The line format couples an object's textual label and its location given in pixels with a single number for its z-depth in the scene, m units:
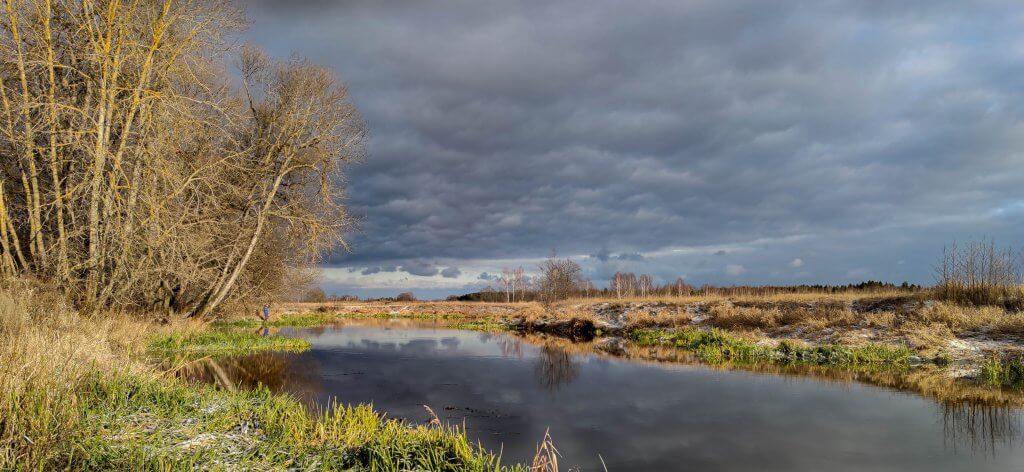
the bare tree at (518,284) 109.80
